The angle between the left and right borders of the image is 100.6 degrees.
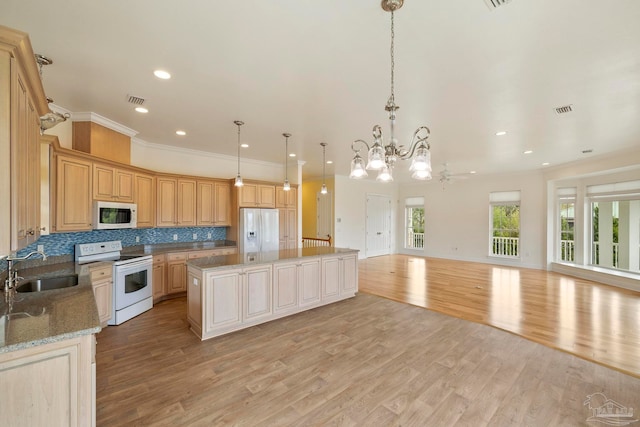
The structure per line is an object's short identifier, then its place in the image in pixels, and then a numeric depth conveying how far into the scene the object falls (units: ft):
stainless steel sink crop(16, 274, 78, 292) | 8.52
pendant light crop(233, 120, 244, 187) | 13.11
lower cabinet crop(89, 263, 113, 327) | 10.98
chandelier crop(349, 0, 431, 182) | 6.91
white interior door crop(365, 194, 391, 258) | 31.87
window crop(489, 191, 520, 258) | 26.89
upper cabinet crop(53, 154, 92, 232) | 10.79
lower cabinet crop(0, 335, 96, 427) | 4.40
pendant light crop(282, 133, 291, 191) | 15.19
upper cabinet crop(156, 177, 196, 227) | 16.06
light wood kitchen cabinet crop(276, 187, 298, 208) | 20.99
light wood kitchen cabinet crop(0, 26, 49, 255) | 4.49
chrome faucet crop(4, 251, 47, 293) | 6.71
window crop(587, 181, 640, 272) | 19.11
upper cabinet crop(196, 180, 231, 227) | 17.78
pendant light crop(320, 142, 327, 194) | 16.20
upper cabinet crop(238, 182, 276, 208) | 18.77
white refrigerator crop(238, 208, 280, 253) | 18.29
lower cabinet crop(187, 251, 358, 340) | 10.65
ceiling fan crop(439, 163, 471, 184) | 20.53
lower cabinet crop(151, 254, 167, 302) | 14.61
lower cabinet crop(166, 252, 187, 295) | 15.40
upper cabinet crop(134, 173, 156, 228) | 14.66
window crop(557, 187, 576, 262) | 23.25
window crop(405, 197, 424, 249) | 34.16
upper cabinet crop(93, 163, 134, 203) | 12.28
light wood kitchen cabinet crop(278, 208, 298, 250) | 21.09
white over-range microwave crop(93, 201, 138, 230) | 12.11
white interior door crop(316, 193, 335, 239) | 28.45
